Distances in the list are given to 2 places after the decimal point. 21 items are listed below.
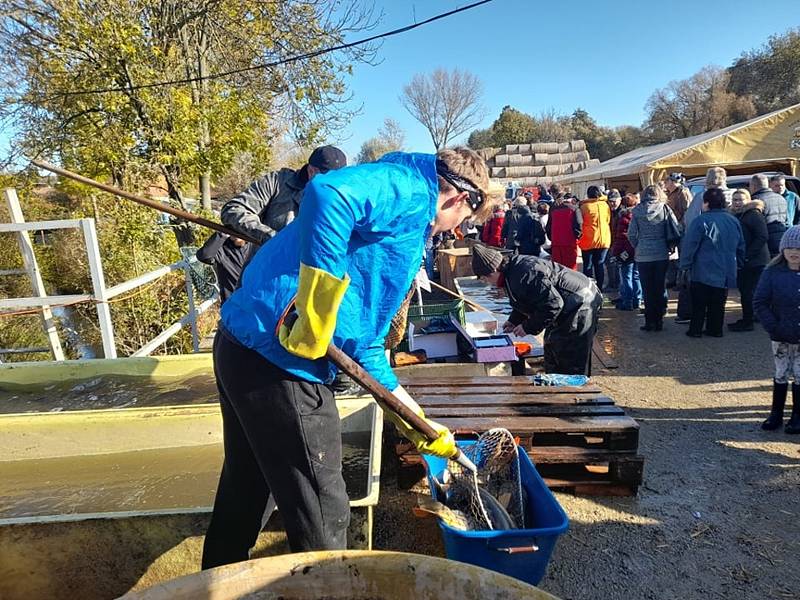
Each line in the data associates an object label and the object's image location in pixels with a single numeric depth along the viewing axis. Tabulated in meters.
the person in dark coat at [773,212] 6.97
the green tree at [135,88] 7.36
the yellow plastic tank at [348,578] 1.40
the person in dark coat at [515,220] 10.49
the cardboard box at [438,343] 4.92
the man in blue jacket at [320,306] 1.52
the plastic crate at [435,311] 5.34
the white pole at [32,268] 4.55
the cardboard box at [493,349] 4.61
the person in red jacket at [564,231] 8.88
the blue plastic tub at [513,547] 2.13
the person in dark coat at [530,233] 10.38
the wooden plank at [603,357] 5.87
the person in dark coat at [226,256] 4.30
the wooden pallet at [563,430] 3.17
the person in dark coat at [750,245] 6.64
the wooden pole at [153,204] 3.25
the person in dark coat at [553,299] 4.08
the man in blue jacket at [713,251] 6.21
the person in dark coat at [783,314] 3.85
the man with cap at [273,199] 3.67
